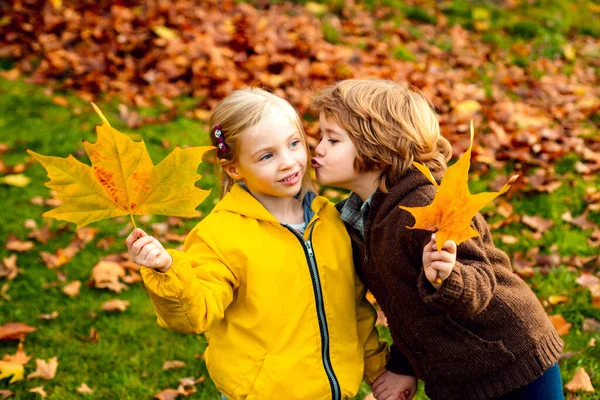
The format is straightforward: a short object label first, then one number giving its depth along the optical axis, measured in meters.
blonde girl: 2.05
